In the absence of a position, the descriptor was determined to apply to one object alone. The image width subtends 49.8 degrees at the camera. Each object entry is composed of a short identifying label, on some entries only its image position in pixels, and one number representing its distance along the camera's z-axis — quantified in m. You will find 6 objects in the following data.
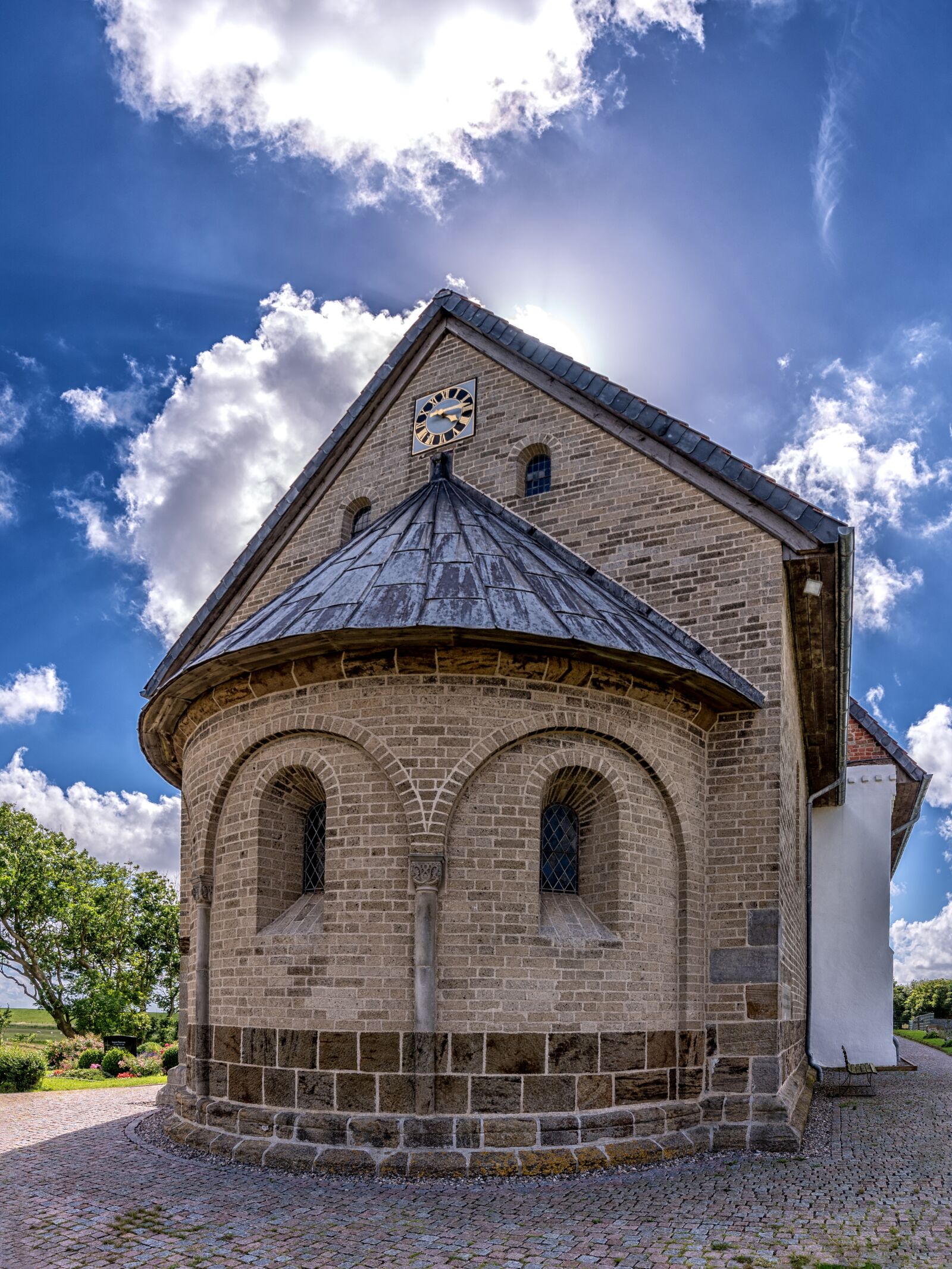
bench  16.62
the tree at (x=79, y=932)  32.25
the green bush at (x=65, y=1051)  24.72
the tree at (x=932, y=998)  54.81
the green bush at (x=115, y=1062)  22.03
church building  10.20
